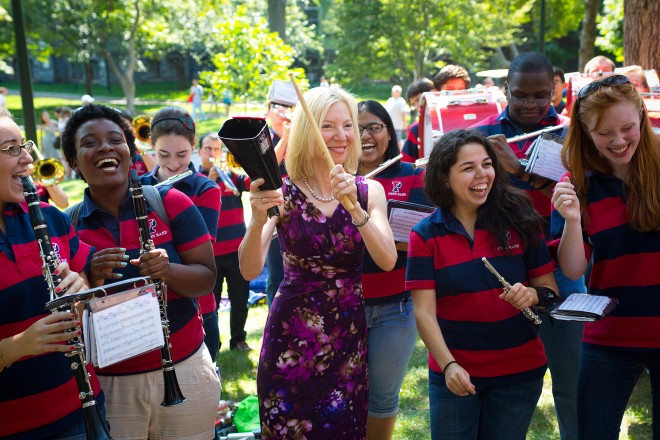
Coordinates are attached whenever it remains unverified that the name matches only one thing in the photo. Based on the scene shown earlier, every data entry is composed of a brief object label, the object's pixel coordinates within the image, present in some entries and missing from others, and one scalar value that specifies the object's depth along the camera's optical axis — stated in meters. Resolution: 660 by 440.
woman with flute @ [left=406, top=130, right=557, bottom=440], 3.22
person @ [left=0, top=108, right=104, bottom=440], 2.60
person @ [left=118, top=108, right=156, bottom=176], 6.67
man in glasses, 4.01
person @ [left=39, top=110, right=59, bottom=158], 19.23
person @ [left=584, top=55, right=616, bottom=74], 8.05
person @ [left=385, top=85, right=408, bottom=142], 17.75
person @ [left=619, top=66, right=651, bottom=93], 6.11
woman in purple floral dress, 3.37
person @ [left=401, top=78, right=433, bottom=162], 6.20
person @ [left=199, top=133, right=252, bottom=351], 6.25
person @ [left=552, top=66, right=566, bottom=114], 8.09
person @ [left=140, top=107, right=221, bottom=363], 4.98
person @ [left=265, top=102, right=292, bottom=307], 6.23
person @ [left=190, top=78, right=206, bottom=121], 30.61
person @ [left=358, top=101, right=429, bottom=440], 4.06
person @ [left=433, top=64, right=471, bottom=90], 7.68
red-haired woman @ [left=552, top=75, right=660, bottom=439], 3.23
